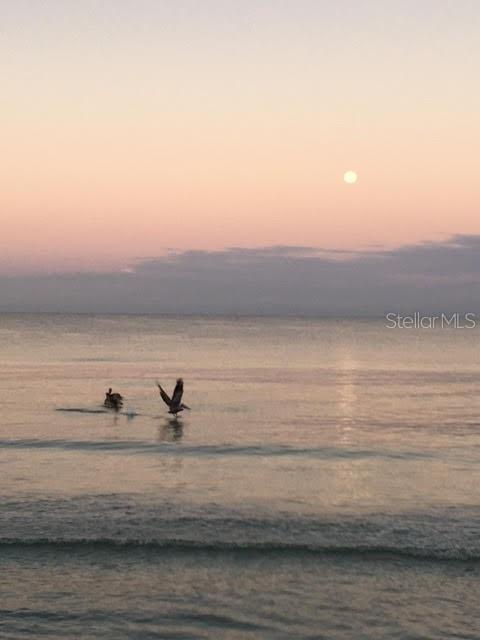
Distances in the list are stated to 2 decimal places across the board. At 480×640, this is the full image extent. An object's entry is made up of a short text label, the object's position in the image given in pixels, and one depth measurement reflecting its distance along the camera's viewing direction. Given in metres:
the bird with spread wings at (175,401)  33.88
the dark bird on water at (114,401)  36.94
